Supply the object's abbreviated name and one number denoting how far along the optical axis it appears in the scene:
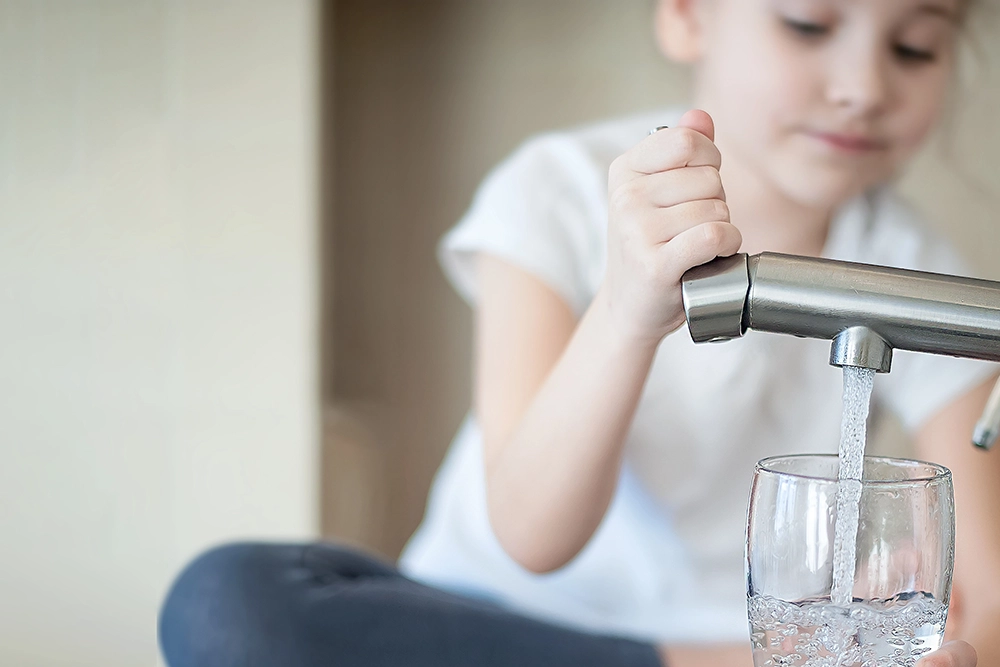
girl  0.74
